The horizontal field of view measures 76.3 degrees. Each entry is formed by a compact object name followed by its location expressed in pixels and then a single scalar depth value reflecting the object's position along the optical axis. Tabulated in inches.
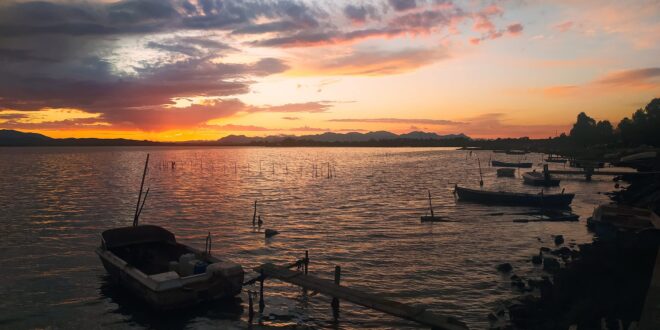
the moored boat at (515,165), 4584.6
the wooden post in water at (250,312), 697.2
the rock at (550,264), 937.6
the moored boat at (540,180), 2741.1
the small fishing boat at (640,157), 1560.0
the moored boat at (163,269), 676.7
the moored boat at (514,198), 1862.7
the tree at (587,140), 7118.1
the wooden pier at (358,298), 520.4
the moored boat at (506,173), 3526.1
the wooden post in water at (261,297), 740.6
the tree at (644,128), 3330.0
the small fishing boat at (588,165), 2747.0
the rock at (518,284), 821.2
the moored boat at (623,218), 1016.9
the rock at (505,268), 931.3
